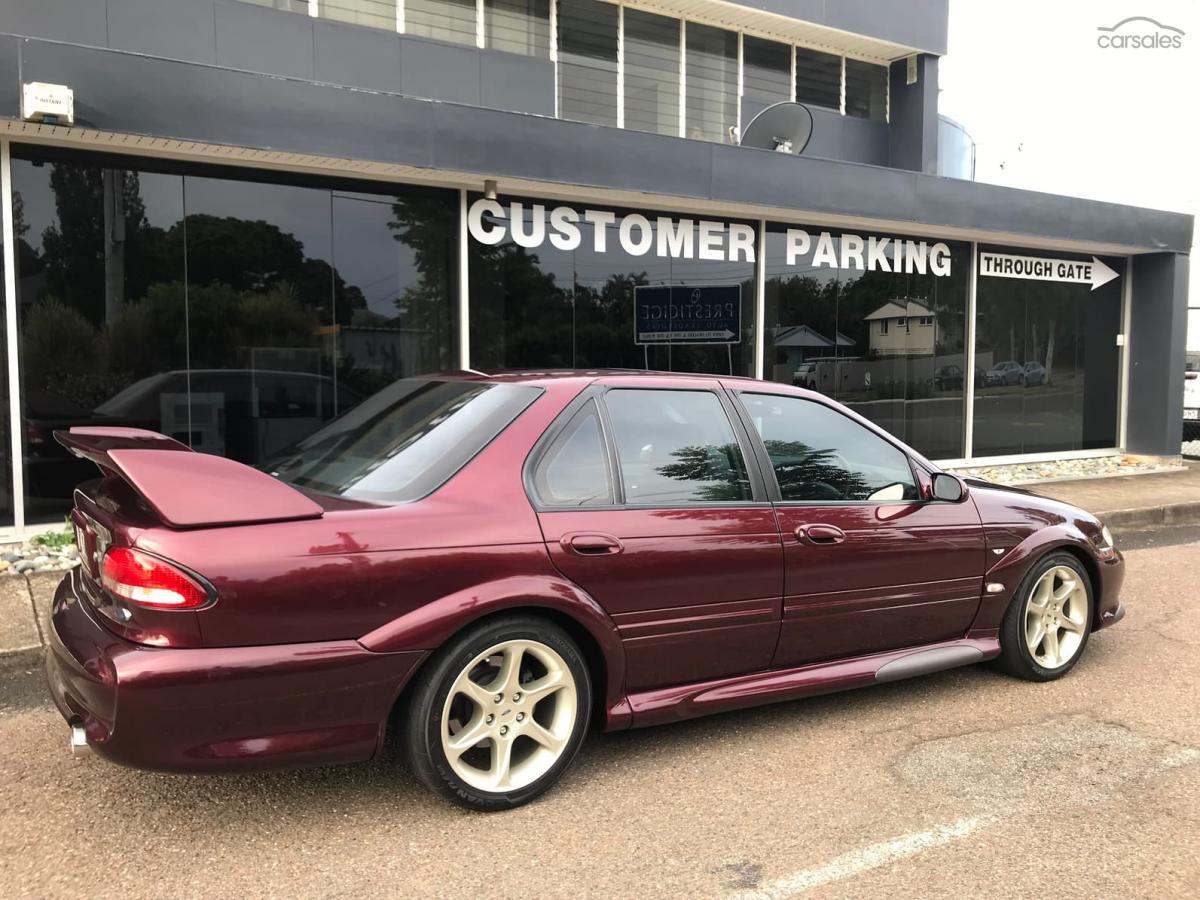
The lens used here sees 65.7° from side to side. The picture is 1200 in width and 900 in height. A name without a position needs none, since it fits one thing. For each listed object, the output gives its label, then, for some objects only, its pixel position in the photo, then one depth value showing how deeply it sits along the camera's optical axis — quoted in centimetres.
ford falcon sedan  276
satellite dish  1120
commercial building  736
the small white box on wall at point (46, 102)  611
